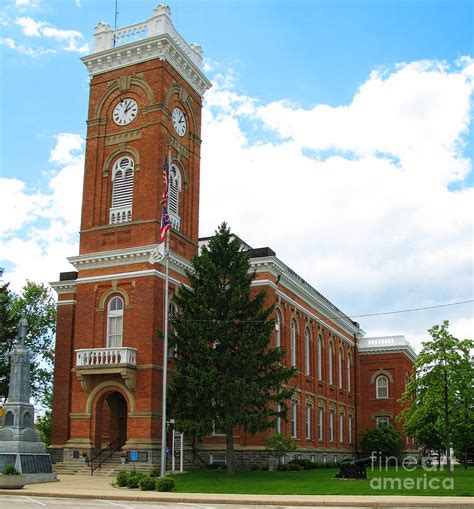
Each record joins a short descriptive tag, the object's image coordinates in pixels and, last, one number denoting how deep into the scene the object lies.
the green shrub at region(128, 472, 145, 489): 28.92
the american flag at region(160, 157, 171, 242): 34.13
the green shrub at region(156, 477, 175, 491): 27.33
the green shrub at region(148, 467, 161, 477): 30.82
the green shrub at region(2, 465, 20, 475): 28.36
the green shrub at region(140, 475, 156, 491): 28.08
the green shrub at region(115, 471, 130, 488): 29.44
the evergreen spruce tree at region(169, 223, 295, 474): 33.44
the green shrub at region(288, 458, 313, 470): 42.76
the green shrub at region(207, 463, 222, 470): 39.41
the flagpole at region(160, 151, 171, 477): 30.49
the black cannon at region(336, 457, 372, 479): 32.72
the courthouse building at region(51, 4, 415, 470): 38.47
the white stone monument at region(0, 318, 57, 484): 30.92
